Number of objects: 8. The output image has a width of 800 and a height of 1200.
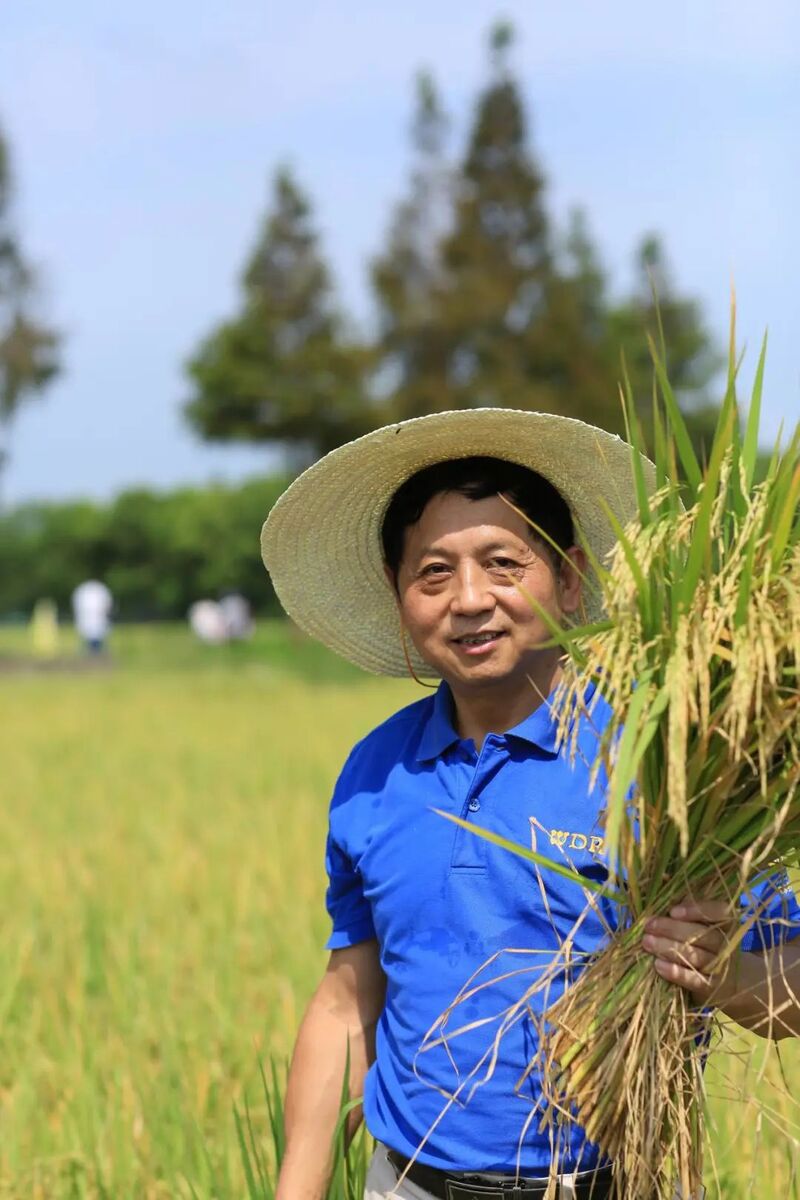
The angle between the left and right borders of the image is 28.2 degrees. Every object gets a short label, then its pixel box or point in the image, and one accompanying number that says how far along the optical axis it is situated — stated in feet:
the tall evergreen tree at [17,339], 94.73
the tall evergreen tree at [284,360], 88.07
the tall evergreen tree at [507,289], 91.91
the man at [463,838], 5.47
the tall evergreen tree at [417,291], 91.04
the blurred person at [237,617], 119.85
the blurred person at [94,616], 87.81
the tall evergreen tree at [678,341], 127.44
